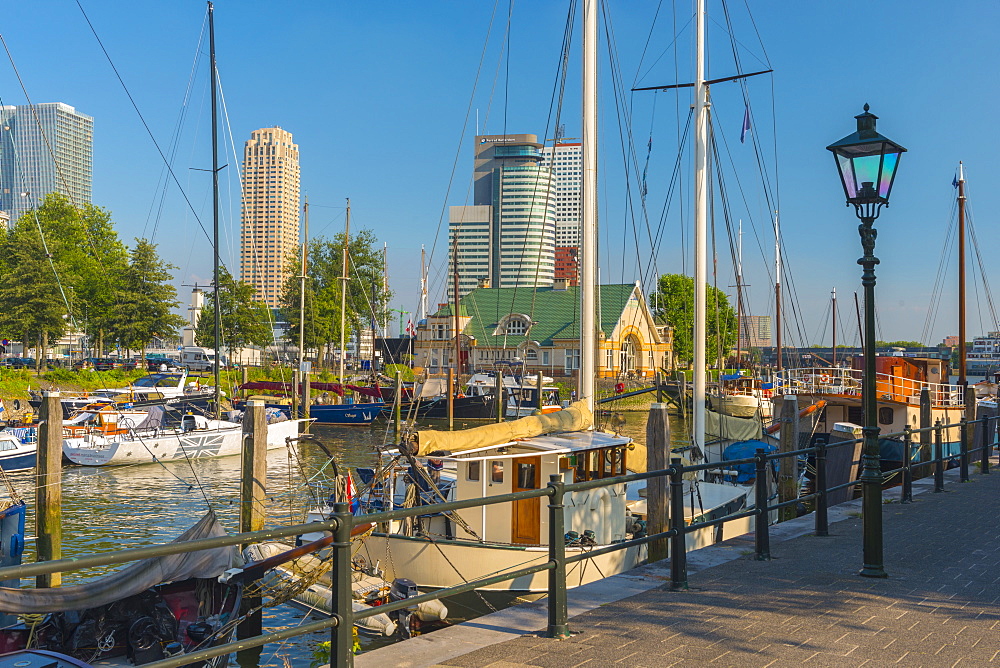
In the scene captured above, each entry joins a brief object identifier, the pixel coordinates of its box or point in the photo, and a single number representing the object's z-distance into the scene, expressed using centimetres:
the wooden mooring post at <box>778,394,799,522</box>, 1700
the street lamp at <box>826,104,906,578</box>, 787
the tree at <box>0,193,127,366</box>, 5709
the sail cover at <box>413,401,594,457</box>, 1342
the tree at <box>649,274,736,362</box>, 9131
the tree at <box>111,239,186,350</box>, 6150
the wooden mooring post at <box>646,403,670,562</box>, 1183
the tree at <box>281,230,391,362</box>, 7725
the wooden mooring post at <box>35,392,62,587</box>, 1658
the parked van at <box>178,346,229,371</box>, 8014
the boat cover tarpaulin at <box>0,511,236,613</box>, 815
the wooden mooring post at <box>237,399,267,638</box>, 1725
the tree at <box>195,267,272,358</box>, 6681
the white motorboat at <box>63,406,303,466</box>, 3036
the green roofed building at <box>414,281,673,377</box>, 7512
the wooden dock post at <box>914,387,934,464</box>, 2180
